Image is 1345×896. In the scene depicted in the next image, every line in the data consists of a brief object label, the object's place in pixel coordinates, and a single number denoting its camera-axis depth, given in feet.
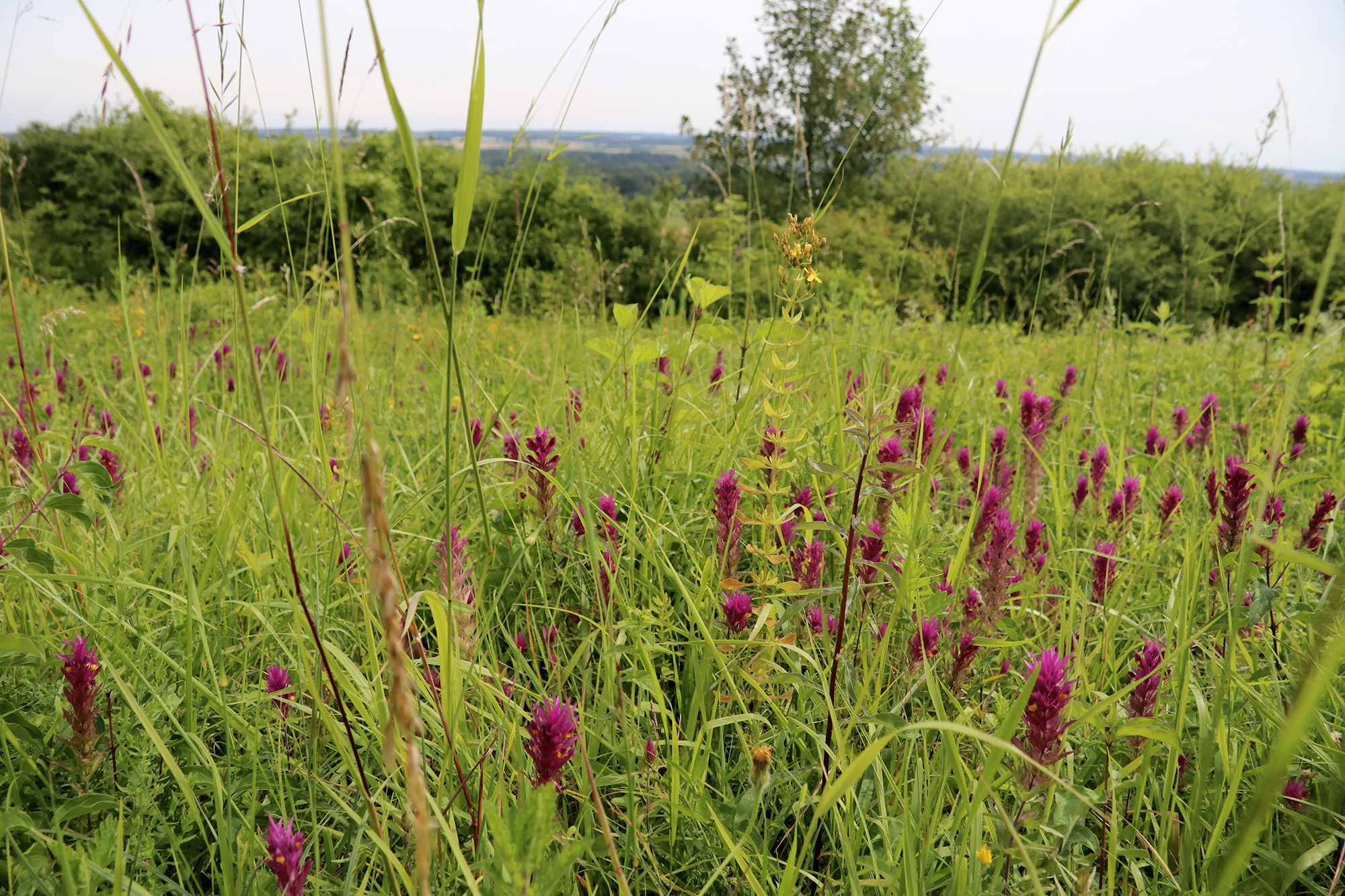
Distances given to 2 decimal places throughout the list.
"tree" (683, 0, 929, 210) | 56.64
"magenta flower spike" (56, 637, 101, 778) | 1.97
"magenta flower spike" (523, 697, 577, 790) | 1.82
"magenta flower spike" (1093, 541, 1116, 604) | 2.58
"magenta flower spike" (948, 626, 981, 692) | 2.20
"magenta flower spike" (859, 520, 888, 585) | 2.27
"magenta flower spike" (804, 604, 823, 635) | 2.39
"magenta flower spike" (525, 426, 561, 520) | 2.62
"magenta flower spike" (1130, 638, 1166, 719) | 2.05
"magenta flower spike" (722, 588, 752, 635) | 2.22
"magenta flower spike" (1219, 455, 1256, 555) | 2.50
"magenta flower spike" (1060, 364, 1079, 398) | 3.84
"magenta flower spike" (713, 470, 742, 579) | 2.39
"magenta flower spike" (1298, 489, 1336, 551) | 2.44
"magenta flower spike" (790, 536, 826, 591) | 2.28
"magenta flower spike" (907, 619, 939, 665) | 2.18
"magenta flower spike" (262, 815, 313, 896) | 1.69
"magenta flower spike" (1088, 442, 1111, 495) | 3.08
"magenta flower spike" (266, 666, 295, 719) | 2.14
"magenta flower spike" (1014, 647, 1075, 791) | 1.84
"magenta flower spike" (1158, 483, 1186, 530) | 2.85
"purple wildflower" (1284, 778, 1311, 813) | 2.09
